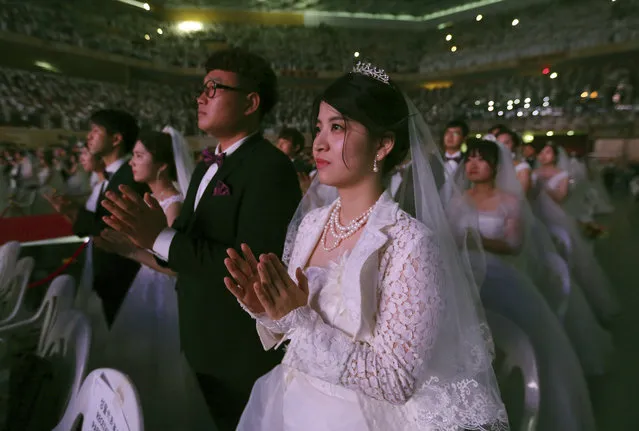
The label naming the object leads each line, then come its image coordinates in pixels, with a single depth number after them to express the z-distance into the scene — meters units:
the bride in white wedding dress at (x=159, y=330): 1.60
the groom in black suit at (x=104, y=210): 1.63
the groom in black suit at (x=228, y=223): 1.04
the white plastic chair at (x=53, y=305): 1.31
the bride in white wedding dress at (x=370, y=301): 0.64
